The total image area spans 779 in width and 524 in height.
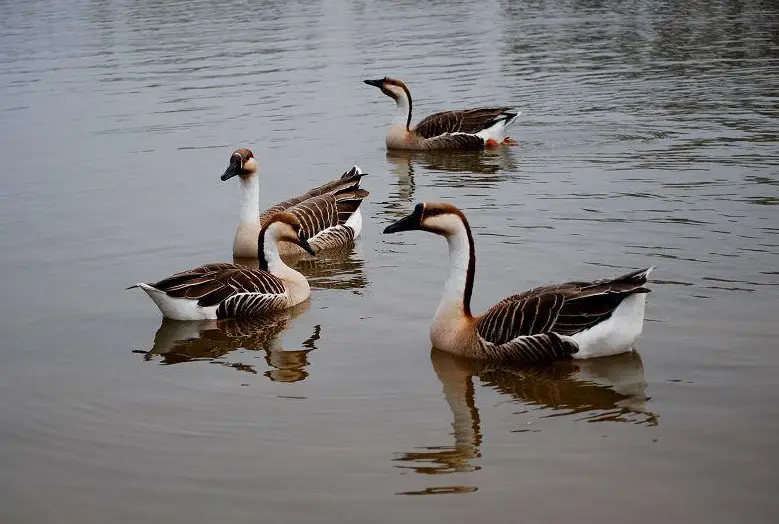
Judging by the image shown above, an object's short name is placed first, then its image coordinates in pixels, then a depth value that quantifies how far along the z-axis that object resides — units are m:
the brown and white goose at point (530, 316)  9.32
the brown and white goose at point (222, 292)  11.20
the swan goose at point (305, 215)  13.88
